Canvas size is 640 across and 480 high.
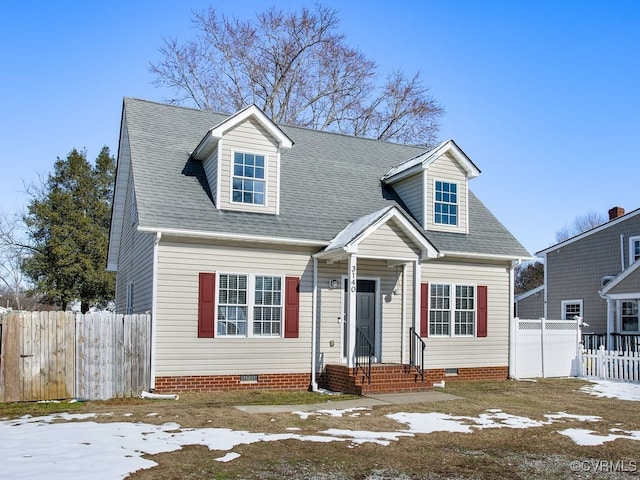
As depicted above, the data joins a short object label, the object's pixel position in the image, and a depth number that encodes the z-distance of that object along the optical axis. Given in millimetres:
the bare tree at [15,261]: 39353
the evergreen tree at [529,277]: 56656
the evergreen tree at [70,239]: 36844
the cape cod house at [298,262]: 13789
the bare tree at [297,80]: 30953
